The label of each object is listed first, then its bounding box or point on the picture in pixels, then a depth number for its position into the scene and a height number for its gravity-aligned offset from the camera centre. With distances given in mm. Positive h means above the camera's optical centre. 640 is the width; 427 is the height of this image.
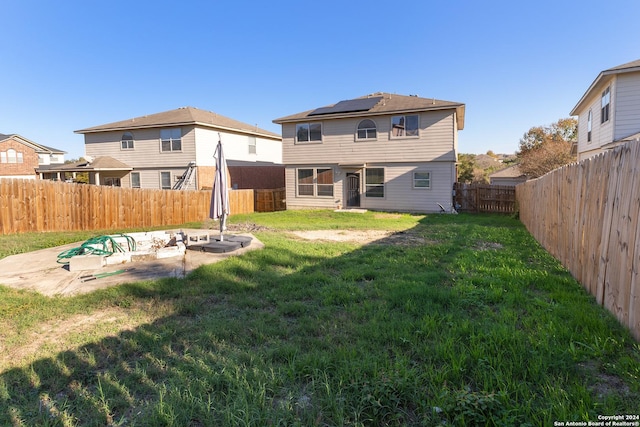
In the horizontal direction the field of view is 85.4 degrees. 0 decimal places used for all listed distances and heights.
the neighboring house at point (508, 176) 32175 +1519
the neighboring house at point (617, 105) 13180 +3352
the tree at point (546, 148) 27438 +3836
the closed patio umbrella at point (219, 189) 7645 +110
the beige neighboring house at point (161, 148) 21203 +3051
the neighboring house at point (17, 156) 37625 +4553
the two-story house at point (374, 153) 17359 +2061
